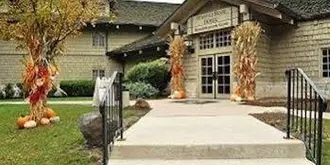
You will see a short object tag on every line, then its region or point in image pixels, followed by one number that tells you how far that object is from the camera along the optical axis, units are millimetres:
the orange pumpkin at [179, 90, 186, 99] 20923
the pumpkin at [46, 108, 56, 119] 11320
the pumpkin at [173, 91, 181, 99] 20812
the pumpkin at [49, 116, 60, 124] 11198
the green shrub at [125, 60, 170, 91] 22703
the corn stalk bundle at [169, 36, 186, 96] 21141
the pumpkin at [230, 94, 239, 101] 17597
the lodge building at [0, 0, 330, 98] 17781
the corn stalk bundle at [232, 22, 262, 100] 17438
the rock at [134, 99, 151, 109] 13934
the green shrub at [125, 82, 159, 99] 21891
